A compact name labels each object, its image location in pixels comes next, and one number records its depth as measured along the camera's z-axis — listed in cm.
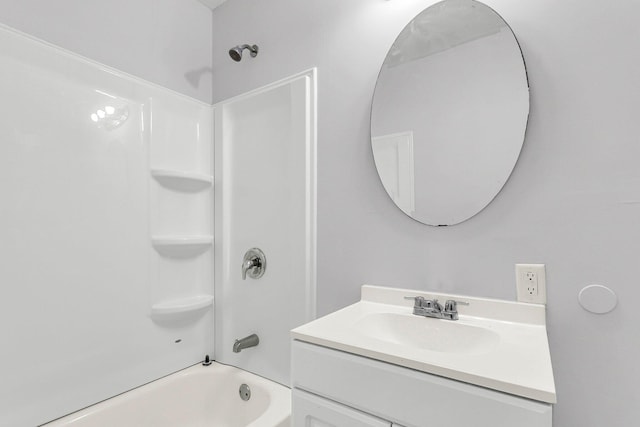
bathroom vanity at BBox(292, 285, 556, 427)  69
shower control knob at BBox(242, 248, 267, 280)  175
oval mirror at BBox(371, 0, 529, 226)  112
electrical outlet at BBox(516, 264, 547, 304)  105
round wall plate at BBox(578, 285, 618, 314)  95
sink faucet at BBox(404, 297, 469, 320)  114
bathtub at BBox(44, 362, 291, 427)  140
